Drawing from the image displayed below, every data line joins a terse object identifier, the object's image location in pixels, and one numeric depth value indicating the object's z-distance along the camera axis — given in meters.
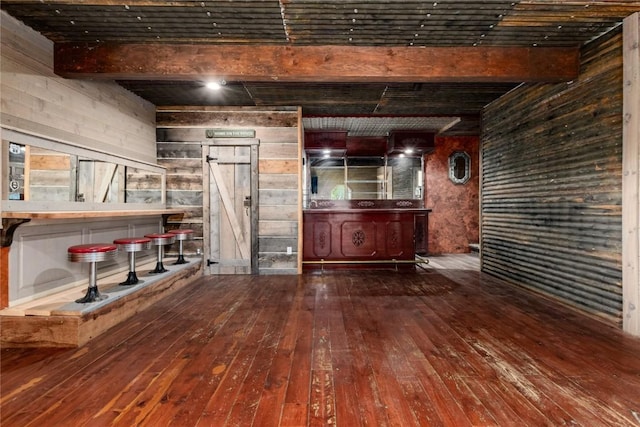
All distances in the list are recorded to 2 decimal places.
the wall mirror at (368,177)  8.66
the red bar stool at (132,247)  3.25
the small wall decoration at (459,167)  7.84
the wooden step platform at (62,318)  2.41
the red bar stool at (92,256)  2.58
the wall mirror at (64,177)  2.55
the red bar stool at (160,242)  3.86
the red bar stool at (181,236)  4.33
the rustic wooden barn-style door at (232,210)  4.98
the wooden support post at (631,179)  2.65
